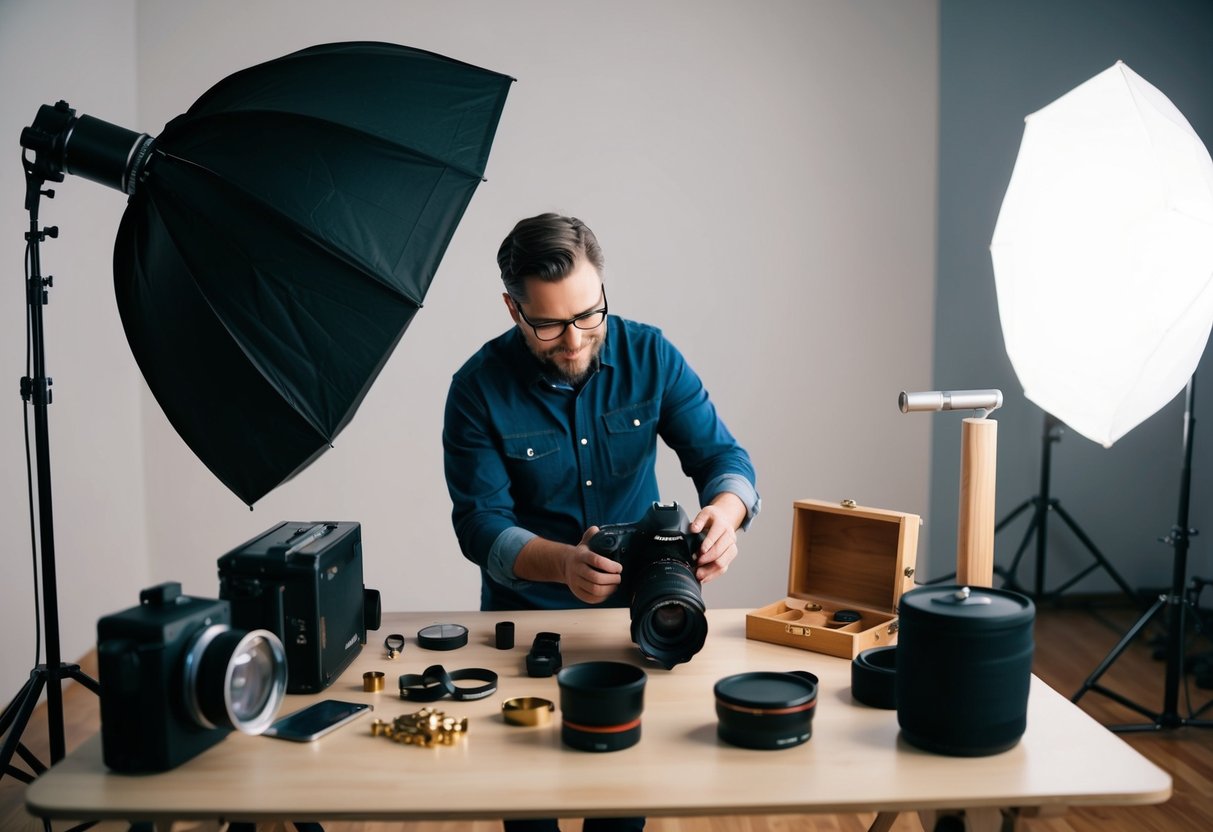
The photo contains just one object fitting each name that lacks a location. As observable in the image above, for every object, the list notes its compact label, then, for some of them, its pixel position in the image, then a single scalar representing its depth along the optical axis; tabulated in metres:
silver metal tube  1.42
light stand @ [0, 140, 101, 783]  1.65
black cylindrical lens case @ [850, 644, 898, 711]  1.27
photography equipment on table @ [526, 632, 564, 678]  1.41
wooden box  1.51
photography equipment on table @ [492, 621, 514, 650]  1.52
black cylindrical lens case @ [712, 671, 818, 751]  1.15
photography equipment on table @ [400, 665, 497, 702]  1.33
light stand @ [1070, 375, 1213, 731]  2.57
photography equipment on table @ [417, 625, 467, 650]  1.54
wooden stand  1.43
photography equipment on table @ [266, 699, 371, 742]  1.21
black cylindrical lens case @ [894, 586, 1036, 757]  1.12
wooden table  1.05
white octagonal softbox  1.95
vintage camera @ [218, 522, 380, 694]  1.30
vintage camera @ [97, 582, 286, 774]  1.08
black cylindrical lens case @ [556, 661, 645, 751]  1.15
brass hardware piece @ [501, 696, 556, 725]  1.24
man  1.71
